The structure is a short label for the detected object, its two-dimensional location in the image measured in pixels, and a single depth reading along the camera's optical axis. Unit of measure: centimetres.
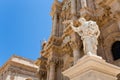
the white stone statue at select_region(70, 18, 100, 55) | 468
